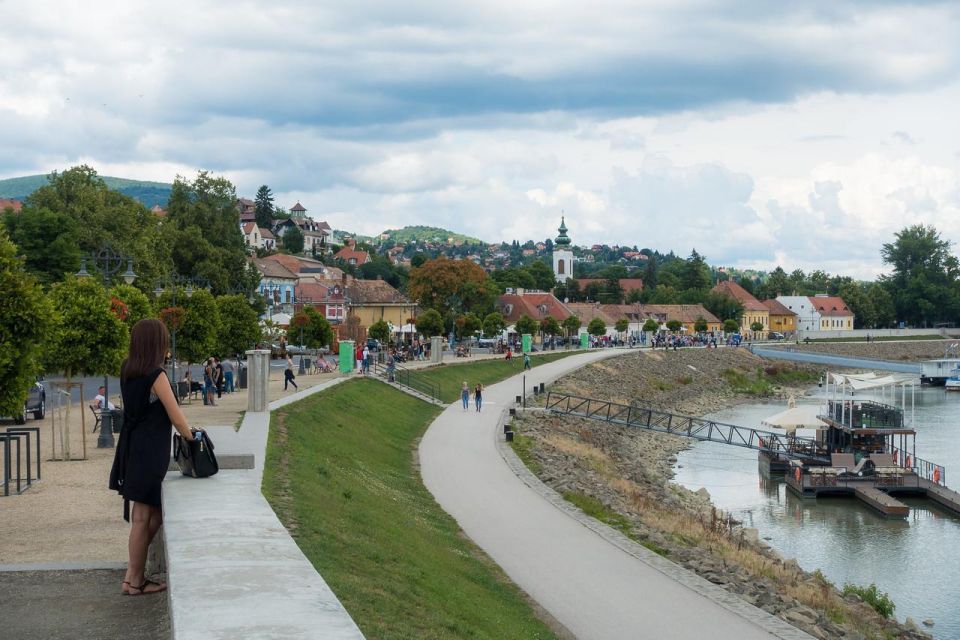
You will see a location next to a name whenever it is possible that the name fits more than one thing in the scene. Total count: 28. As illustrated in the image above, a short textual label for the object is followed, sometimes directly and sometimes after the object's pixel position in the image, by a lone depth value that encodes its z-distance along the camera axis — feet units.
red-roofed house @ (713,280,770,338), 444.14
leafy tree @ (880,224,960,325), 445.37
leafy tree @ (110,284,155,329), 81.87
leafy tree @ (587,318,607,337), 340.18
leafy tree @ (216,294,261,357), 134.10
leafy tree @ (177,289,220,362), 108.78
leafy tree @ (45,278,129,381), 63.00
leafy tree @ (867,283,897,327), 460.55
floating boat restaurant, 113.39
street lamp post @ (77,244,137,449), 67.05
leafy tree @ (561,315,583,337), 330.95
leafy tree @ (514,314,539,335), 283.79
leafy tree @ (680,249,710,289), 476.54
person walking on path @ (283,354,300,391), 118.07
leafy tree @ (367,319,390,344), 221.46
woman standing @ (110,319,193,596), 25.50
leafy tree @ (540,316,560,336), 306.76
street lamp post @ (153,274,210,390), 97.44
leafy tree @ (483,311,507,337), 267.80
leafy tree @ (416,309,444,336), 236.22
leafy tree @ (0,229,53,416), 44.50
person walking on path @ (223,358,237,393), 118.52
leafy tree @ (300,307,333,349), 180.86
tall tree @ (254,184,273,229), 593.83
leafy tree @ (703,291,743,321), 428.97
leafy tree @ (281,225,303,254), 547.90
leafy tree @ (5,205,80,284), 181.37
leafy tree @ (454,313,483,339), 264.52
